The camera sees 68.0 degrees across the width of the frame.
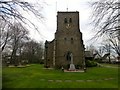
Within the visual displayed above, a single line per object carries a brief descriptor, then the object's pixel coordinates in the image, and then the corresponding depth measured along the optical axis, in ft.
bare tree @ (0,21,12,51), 59.68
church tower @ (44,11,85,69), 59.02
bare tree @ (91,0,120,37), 14.90
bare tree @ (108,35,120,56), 77.43
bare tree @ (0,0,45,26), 13.47
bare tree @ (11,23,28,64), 75.22
